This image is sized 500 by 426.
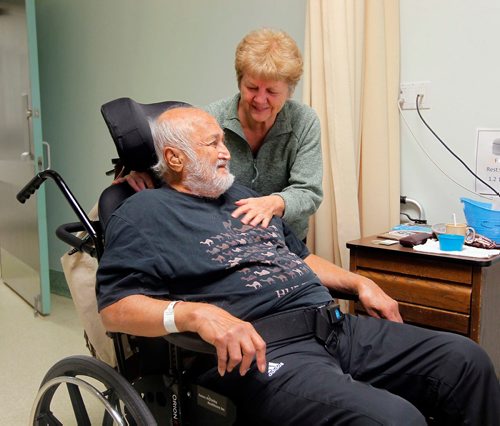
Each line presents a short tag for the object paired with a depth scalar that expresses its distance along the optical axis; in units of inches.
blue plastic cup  70.9
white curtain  88.0
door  126.5
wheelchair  48.5
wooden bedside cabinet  68.2
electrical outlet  89.9
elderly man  46.1
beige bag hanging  62.6
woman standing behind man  69.2
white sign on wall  84.3
